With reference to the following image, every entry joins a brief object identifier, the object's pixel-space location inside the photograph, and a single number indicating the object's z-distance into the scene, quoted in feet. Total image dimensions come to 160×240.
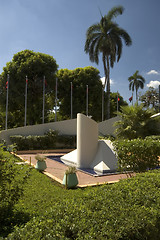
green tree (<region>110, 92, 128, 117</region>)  125.70
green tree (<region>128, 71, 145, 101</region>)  136.46
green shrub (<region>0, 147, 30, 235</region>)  11.05
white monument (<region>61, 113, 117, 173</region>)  30.66
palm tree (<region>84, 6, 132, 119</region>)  78.38
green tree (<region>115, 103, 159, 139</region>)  45.73
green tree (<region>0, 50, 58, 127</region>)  84.02
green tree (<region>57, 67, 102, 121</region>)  93.76
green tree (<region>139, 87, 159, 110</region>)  136.33
